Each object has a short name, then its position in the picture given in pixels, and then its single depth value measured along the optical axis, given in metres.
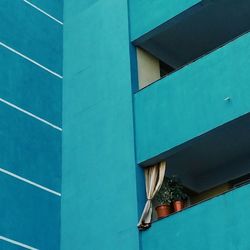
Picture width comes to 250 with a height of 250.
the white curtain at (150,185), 14.59
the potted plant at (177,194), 15.36
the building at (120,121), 14.66
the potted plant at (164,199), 15.12
